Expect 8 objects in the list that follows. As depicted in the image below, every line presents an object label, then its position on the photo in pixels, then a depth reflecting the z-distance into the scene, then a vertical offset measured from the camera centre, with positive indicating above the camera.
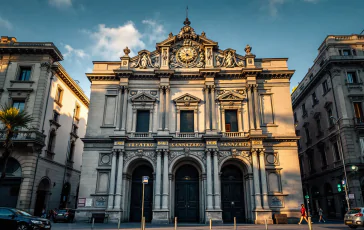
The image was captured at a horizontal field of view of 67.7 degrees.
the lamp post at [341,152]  27.41 +5.05
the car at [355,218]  18.64 -1.12
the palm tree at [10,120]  22.65 +6.30
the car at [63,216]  27.32 -1.71
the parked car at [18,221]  14.88 -1.22
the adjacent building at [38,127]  27.36 +7.98
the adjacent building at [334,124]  29.53 +8.92
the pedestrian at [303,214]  23.83 -1.14
